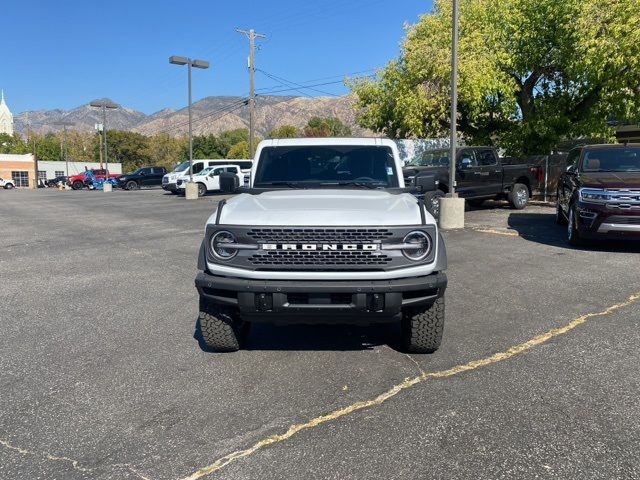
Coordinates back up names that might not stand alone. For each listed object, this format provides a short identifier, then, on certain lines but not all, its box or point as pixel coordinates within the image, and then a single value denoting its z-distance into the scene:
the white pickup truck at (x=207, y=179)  28.97
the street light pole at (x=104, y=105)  41.81
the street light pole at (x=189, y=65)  27.23
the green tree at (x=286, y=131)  96.56
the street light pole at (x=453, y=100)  12.92
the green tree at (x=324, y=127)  94.69
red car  49.73
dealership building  83.50
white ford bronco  4.00
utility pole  30.41
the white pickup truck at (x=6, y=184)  63.31
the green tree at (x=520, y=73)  16.92
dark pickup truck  14.81
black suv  43.12
